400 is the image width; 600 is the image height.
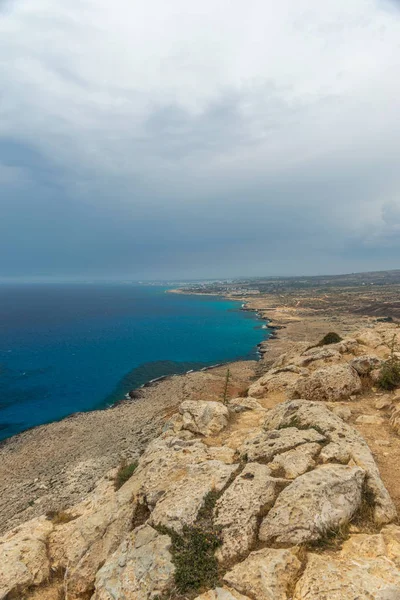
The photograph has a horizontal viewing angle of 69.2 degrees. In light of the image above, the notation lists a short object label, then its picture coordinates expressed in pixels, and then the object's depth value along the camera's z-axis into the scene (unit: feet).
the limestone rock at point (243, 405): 64.19
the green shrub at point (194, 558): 24.73
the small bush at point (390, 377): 59.57
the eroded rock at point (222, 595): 22.59
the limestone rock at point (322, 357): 83.66
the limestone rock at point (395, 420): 44.24
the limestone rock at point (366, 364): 65.16
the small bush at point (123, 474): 50.29
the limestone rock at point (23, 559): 33.53
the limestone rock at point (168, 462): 37.81
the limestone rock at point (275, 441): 37.81
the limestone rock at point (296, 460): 32.86
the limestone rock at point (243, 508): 26.96
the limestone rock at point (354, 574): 20.04
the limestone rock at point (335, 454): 33.99
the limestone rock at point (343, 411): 49.48
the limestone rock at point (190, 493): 30.80
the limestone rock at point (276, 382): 79.41
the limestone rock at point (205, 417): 54.80
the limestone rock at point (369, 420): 47.29
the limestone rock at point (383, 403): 52.31
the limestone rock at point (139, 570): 25.61
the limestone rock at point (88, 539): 32.37
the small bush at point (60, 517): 45.31
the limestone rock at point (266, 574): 22.34
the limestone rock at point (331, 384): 59.41
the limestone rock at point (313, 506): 25.87
